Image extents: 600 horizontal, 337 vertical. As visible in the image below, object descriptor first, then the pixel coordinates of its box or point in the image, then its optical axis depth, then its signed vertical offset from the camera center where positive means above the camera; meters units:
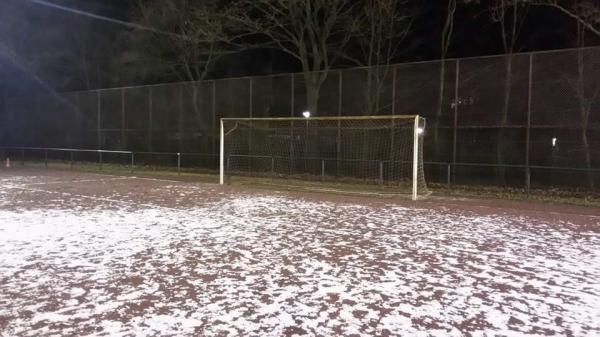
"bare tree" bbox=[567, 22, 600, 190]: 13.45 +1.72
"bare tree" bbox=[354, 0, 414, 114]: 17.58 +4.51
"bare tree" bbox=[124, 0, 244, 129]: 20.52 +4.78
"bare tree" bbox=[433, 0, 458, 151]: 15.95 +1.64
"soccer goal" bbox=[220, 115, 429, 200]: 16.61 -0.08
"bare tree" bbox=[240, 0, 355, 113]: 18.92 +4.86
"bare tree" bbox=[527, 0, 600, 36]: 13.77 +3.93
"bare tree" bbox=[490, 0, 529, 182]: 14.80 +4.32
